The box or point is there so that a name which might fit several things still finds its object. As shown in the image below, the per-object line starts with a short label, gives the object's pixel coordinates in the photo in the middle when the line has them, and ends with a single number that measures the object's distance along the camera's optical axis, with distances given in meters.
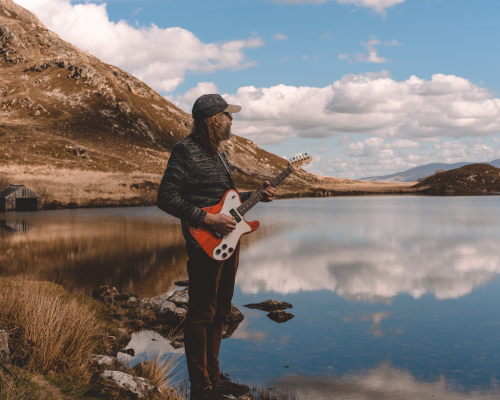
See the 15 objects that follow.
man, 5.04
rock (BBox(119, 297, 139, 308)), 12.91
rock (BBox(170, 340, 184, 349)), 9.83
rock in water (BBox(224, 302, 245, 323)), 11.95
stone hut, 52.66
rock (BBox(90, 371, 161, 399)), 4.86
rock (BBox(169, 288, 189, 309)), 12.47
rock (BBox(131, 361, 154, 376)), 6.39
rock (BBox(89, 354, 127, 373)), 6.30
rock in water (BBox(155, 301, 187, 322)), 11.57
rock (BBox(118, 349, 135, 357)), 8.92
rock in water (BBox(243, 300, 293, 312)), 13.41
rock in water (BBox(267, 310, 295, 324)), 12.32
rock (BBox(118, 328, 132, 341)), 9.98
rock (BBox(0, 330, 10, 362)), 5.15
